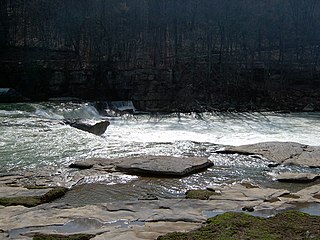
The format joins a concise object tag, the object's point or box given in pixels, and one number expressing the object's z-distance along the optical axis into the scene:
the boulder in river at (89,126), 14.91
